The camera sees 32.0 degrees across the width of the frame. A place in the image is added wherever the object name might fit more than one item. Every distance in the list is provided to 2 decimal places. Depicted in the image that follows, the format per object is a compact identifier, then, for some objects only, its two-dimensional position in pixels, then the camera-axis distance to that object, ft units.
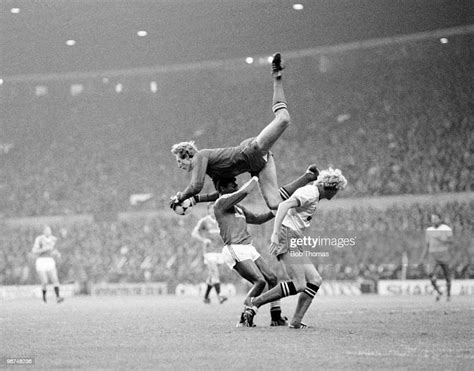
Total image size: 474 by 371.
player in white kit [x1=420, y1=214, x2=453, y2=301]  69.72
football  36.60
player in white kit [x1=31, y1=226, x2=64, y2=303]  78.18
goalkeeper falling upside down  35.76
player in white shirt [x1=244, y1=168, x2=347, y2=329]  34.71
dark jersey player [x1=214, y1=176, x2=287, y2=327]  37.86
